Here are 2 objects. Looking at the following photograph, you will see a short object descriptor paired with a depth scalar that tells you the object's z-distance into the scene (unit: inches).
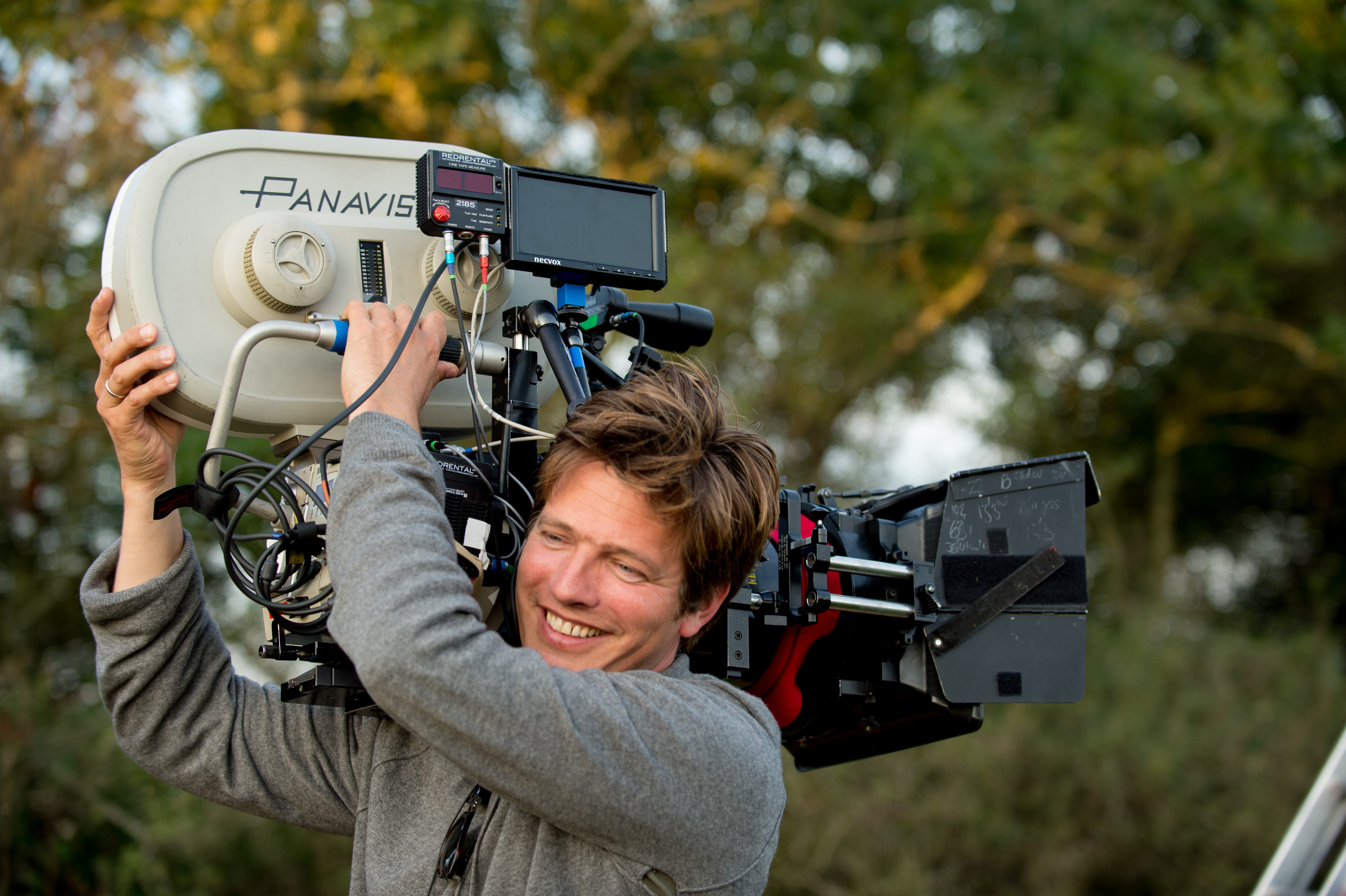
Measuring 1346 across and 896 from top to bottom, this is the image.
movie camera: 150.0
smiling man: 144.5
